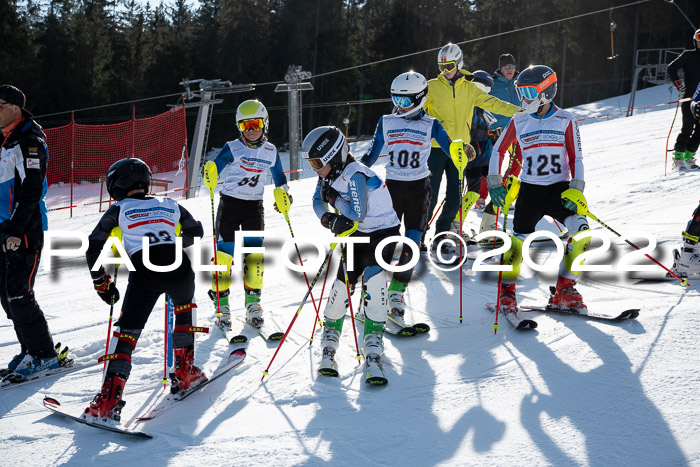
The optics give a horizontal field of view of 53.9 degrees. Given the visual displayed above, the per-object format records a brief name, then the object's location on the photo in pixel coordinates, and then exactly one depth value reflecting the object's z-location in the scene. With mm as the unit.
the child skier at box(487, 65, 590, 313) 5594
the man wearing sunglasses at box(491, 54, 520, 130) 9562
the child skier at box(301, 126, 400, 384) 4855
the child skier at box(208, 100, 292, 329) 6207
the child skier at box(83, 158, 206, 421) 4383
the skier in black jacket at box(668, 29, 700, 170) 10586
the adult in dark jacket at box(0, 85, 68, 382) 4953
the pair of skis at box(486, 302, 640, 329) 5551
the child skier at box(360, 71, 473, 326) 6469
